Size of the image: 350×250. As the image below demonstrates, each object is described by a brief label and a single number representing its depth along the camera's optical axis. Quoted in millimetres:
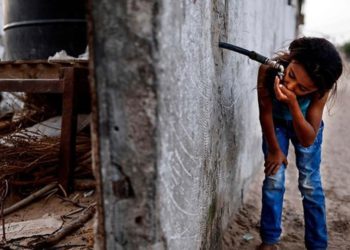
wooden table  2459
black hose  1869
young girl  1799
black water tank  3170
